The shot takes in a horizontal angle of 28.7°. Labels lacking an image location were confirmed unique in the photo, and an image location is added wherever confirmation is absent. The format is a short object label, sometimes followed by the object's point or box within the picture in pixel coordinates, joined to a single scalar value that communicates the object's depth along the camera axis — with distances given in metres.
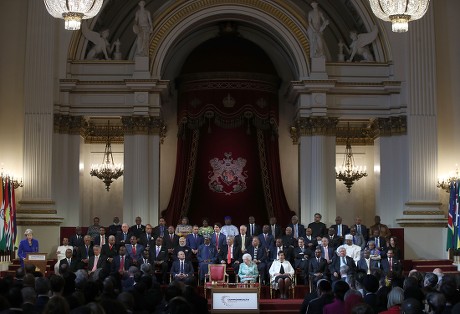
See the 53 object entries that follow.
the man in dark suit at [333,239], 21.55
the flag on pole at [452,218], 22.58
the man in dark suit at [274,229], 22.41
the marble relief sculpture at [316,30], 24.61
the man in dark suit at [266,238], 21.67
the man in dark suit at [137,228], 22.22
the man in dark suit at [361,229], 22.23
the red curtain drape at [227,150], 26.19
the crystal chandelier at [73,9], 13.39
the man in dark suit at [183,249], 20.66
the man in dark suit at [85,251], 20.69
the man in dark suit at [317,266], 19.98
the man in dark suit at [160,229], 22.23
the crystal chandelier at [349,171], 26.44
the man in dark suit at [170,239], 21.52
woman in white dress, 19.27
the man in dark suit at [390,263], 19.98
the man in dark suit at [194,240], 21.86
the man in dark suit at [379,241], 21.45
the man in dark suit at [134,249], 20.76
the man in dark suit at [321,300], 11.31
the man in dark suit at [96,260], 20.22
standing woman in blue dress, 21.06
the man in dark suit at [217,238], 21.77
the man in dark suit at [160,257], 20.59
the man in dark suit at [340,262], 19.97
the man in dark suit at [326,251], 20.75
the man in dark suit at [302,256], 20.44
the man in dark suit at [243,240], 21.45
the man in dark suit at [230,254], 21.12
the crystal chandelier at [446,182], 23.72
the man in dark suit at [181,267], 20.02
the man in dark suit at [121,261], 20.17
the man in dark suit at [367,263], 20.24
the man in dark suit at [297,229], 22.47
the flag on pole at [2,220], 21.14
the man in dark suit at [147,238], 21.41
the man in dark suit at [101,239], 21.70
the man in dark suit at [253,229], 22.70
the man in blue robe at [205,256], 20.75
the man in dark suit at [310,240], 21.14
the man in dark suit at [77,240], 21.66
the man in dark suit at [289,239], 21.58
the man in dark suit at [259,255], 20.59
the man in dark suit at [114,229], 22.58
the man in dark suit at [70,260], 19.56
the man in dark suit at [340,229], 22.61
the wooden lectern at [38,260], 19.67
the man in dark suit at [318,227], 22.64
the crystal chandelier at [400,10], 13.15
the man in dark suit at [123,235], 21.80
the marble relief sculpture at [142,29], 24.44
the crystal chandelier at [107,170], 26.19
